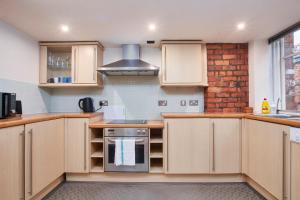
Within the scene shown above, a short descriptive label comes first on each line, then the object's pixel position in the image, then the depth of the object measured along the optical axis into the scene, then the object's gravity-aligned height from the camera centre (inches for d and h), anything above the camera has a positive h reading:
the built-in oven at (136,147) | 101.7 -24.1
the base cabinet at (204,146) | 100.3 -23.3
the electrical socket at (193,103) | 126.6 -1.3
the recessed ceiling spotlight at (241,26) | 93.0 +36.8
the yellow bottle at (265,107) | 108.2 -3.5
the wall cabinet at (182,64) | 115.7 +22.0
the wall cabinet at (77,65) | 116.3 +21.4
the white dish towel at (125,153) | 100.4 -26.9
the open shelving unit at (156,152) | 103.6 -28.4
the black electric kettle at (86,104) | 118.6 -2.0
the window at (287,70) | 101.6 +17.6
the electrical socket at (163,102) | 127.4 -1.0
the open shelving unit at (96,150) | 104.8 -28.6
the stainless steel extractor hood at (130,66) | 108.0 +19.4
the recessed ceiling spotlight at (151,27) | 93.0 +36.1
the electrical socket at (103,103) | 128.5 -1.4
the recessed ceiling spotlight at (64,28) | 94.2 +36.0
